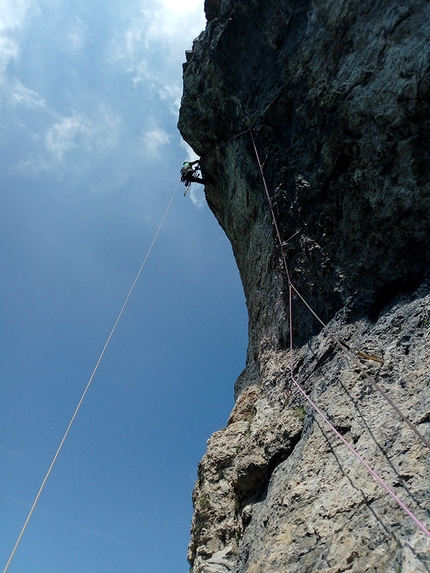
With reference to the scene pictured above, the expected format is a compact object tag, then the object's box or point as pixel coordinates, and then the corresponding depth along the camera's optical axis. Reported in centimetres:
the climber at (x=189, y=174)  1432
